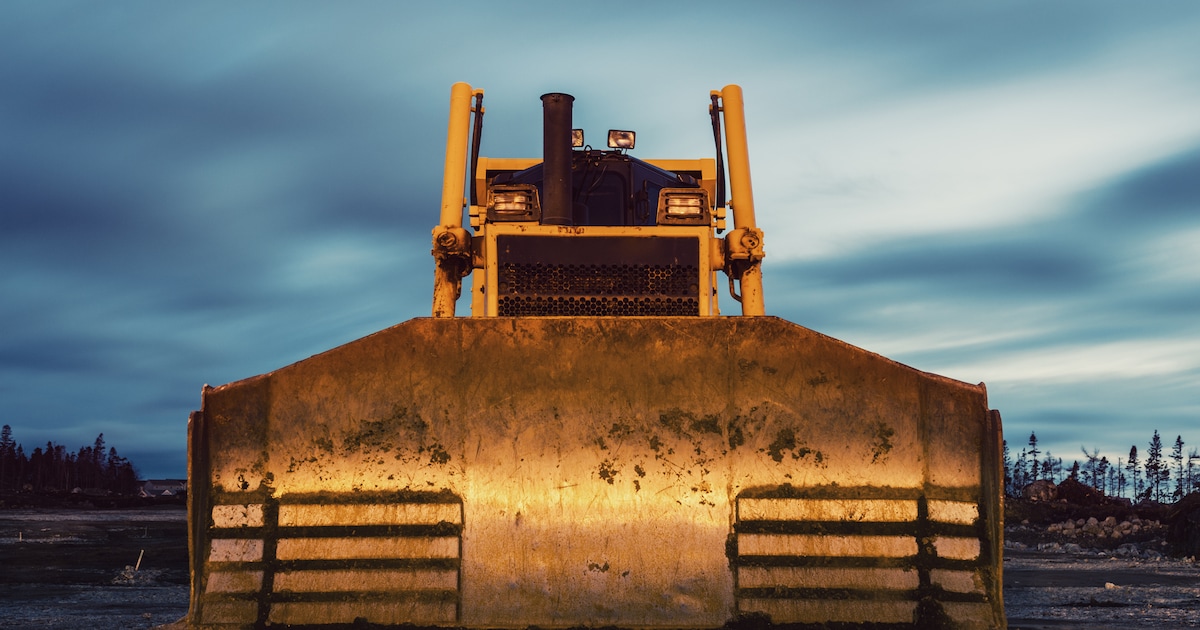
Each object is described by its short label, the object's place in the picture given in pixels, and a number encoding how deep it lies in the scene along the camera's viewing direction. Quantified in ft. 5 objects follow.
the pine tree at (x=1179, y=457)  161.22
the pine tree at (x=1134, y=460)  177.55
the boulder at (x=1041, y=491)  93.56
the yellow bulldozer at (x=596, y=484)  15.07
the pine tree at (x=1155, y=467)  167.63
